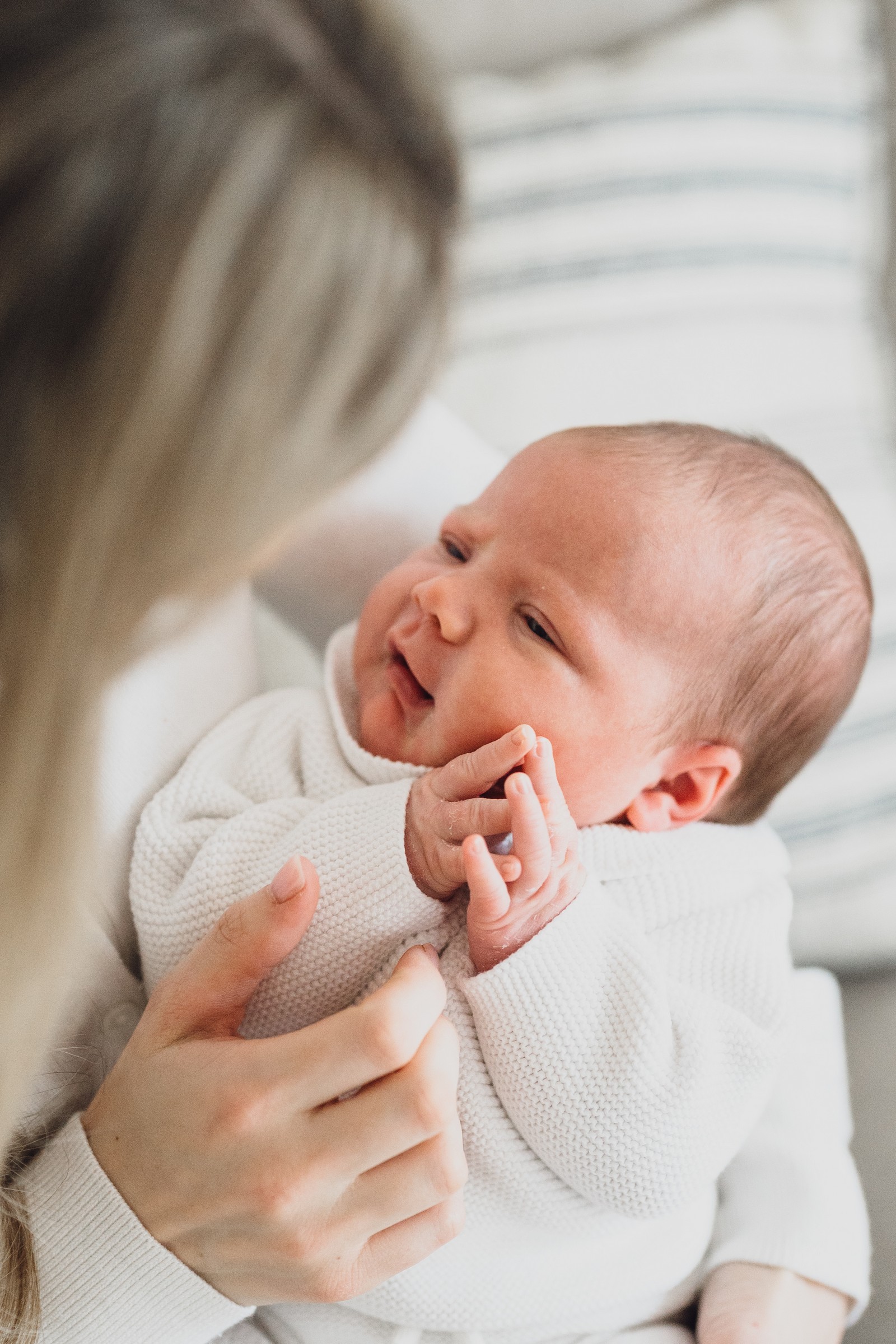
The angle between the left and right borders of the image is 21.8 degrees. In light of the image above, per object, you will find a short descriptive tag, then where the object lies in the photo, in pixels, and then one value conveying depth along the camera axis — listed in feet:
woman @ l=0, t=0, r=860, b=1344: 1.35
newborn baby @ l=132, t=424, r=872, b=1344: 1.70
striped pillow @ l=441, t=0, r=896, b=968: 2.30
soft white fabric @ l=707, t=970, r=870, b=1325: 1.88
